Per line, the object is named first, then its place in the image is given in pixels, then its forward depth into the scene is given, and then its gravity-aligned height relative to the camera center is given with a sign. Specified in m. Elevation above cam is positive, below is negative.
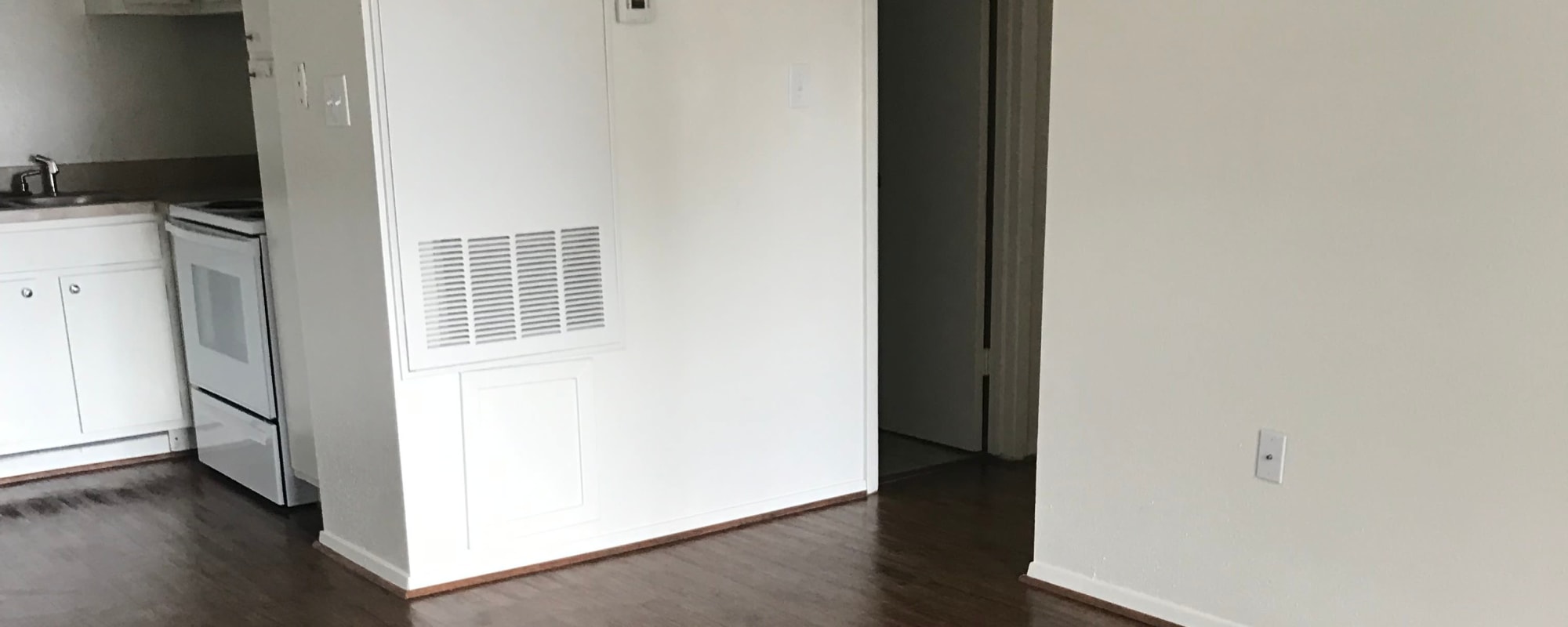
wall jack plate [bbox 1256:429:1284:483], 2.53 -0.72
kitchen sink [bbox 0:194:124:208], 4.11 -0.29
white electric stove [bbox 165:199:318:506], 3.56 -0.70
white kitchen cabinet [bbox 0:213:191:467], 3.95 -0.73
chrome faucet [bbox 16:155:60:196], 4.39 -0.22
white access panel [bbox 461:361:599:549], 3.02 -0.84
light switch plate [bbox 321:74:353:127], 2.83 +0.02
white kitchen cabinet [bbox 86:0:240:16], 4.27 +0.35
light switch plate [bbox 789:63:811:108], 3.36 +0.05
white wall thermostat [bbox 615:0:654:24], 3.02 +0.22
